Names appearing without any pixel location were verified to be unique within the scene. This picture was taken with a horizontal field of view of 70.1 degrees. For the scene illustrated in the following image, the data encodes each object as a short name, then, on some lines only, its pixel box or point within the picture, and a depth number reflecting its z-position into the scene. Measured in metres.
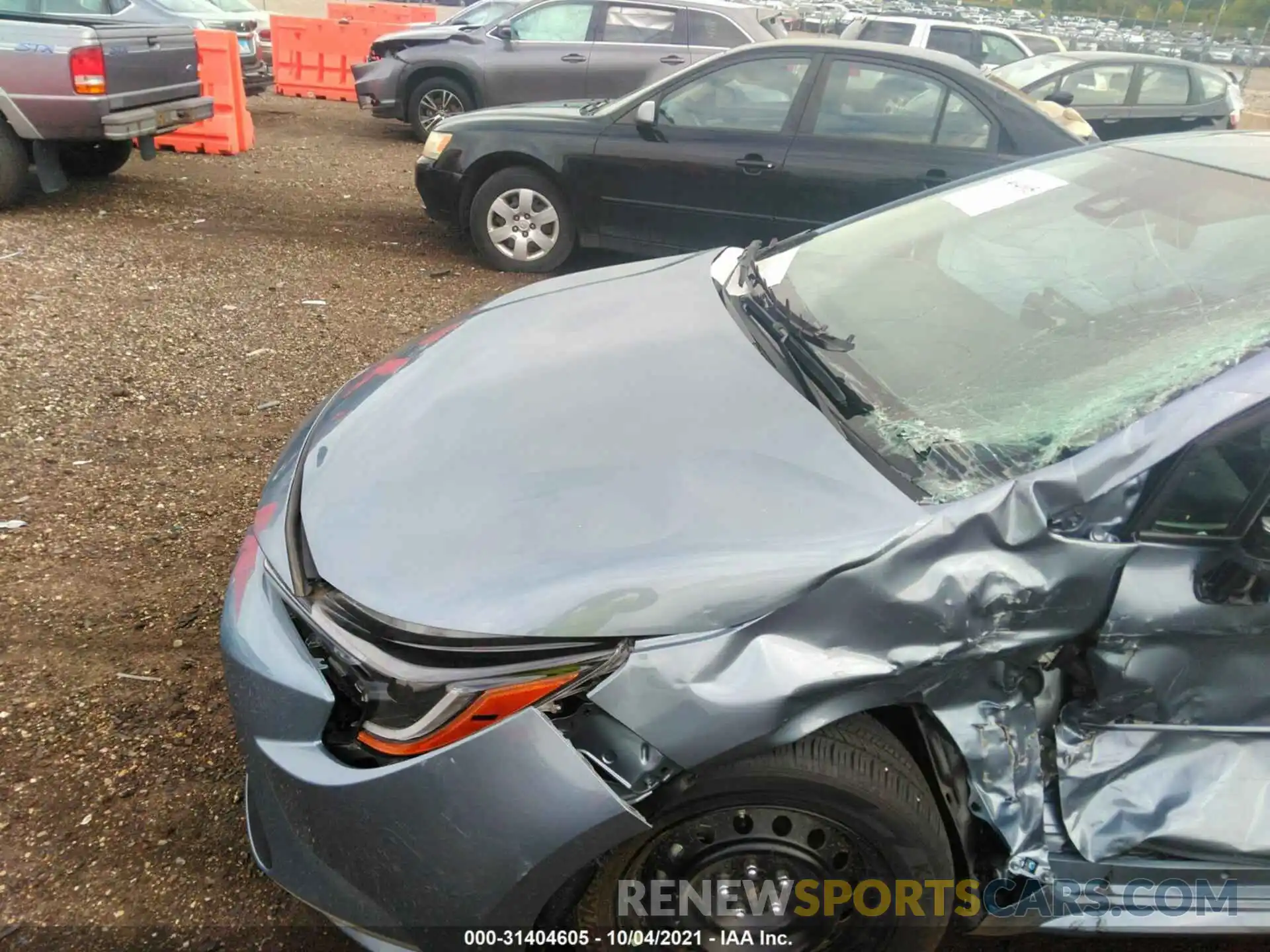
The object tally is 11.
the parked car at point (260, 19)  11.93
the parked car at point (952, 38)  11.52
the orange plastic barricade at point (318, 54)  12.15
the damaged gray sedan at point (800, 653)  1.49
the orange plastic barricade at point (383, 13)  12.95
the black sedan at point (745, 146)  5.20
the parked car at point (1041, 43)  13.38
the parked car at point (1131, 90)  9.12
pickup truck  5.94
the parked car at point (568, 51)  9.16
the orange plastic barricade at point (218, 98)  8.49
